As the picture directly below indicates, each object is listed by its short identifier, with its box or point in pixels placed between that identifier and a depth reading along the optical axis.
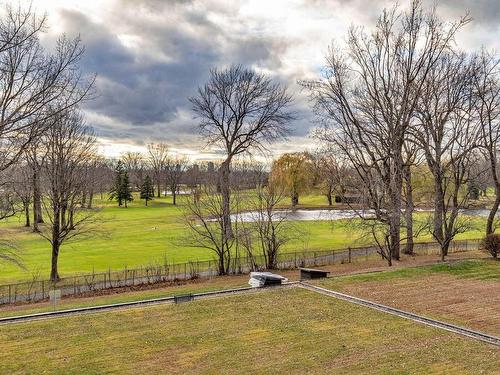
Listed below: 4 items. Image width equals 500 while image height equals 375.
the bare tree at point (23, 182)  20.95
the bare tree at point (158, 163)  114.91
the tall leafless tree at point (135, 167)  120.94
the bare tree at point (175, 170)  104.12
